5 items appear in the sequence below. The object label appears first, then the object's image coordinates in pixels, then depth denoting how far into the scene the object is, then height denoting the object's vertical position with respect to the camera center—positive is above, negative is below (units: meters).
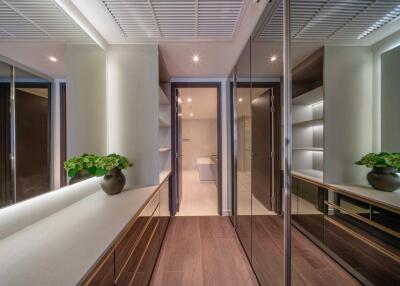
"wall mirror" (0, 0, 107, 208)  1.00 +0.33
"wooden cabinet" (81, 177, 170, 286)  0.85 -0.72
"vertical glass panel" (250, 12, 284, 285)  1.44 -0.16
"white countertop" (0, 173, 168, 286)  0.68 -0.51
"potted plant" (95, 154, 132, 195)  1.60 -0.27
